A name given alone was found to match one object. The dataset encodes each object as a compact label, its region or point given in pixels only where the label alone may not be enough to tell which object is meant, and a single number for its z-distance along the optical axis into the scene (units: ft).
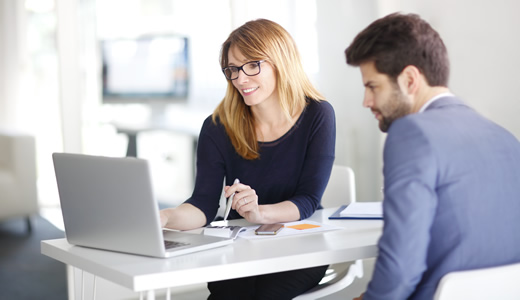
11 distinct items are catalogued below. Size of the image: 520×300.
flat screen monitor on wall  15.89
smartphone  10.39
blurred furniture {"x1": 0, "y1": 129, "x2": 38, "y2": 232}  14.70
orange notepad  10.69
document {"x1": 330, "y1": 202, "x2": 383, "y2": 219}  11.20
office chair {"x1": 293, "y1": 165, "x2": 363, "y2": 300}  13.30
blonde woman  11.78
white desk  9.19
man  8.96
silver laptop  9.43
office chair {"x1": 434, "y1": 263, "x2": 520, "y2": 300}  8.65
